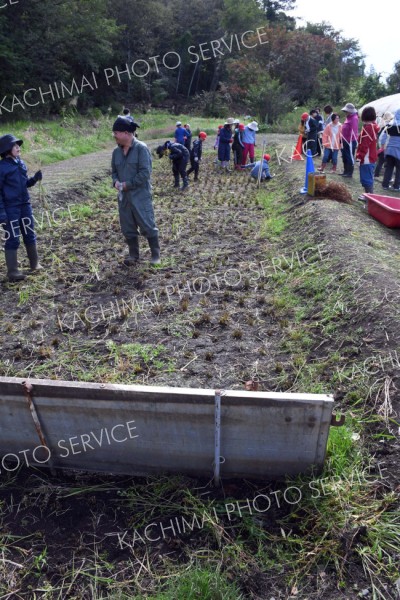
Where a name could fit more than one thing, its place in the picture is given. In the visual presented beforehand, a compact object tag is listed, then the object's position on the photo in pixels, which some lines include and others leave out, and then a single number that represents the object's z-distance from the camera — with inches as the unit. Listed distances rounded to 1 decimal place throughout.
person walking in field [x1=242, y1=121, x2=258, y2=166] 569.4
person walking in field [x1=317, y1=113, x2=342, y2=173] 459.8
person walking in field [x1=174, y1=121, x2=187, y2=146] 548.1
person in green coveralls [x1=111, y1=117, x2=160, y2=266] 233.8
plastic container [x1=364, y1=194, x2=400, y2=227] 311.9
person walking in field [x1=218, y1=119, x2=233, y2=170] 562.7
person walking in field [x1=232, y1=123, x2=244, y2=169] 581.2
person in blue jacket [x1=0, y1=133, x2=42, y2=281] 229.0
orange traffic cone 583.5
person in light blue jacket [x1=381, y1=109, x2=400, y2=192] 376.5
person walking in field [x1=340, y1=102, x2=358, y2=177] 415.5
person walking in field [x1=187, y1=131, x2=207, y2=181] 512.4
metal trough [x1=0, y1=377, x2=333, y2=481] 119.4
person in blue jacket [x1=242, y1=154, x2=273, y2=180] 504.0
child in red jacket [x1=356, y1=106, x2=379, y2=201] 346.0
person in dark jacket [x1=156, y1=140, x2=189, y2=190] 456.1
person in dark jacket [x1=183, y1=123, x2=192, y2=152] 558.6
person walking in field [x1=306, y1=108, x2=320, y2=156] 533.6
